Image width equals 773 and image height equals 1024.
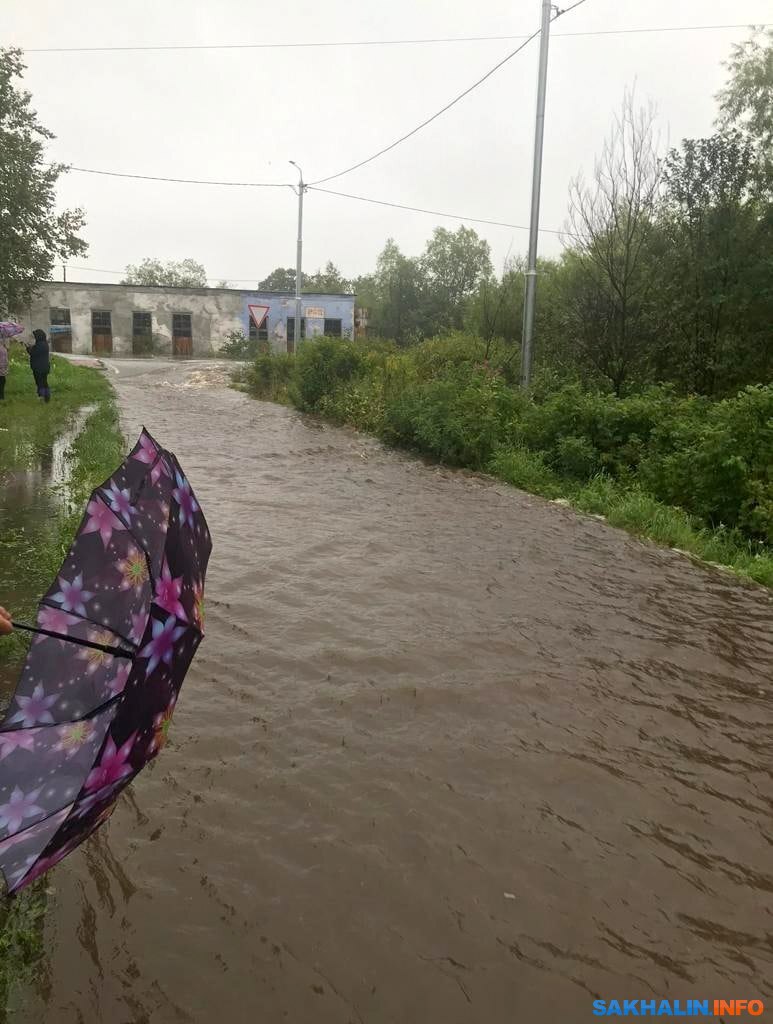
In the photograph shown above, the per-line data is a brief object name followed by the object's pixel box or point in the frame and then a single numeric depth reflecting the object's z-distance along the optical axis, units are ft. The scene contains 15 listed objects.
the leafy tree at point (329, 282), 230.07
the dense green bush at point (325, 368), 62.03
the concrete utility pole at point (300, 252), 102.32
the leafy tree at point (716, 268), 47.01
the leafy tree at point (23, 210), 51.19
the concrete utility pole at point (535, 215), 43.34
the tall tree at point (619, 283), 42.60
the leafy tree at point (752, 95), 62.13
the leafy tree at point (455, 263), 159.02
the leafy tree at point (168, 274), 322.96
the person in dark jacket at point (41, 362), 50.75
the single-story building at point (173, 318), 150.10
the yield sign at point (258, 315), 152.46
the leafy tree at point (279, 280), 282.36
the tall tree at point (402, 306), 151.84
